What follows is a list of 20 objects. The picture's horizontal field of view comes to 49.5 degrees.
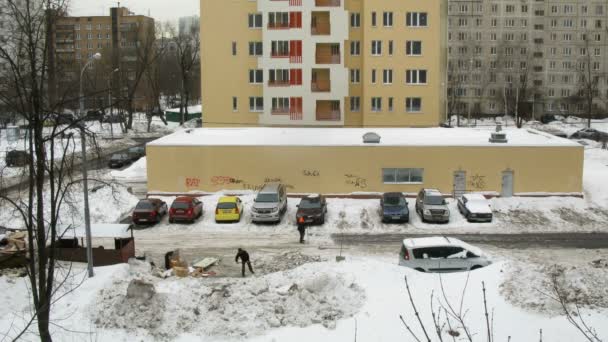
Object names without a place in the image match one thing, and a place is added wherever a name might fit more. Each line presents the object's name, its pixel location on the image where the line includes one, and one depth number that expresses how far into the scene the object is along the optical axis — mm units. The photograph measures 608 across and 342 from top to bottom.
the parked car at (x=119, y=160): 50156
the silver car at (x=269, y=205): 31923
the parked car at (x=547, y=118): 82125
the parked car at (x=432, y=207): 31953
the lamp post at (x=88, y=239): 21766
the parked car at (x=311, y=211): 31752
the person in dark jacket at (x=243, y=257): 23875
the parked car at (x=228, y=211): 32500
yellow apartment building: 49938
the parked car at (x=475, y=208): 32188
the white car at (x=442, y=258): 22188
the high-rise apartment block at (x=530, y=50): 88250
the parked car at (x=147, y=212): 32062
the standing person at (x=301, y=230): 29078
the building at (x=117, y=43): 83669
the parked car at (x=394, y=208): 32156
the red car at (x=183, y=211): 32250
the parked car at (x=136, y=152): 52562
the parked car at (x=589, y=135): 63844
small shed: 23703
